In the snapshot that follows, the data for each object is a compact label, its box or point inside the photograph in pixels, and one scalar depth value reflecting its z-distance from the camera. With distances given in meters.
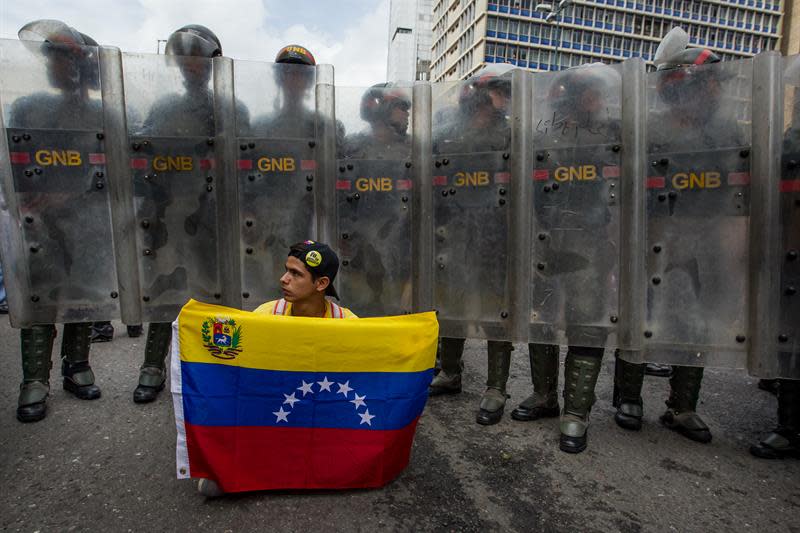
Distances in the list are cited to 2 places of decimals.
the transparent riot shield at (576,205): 3.36
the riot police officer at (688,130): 3.15
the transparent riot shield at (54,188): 3.45
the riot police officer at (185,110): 3.67
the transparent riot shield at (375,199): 3.80
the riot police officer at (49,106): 3.47
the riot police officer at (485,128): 3.61
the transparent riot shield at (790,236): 3.00
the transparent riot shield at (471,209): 3.64
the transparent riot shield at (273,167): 3.75
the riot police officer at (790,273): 3.00
